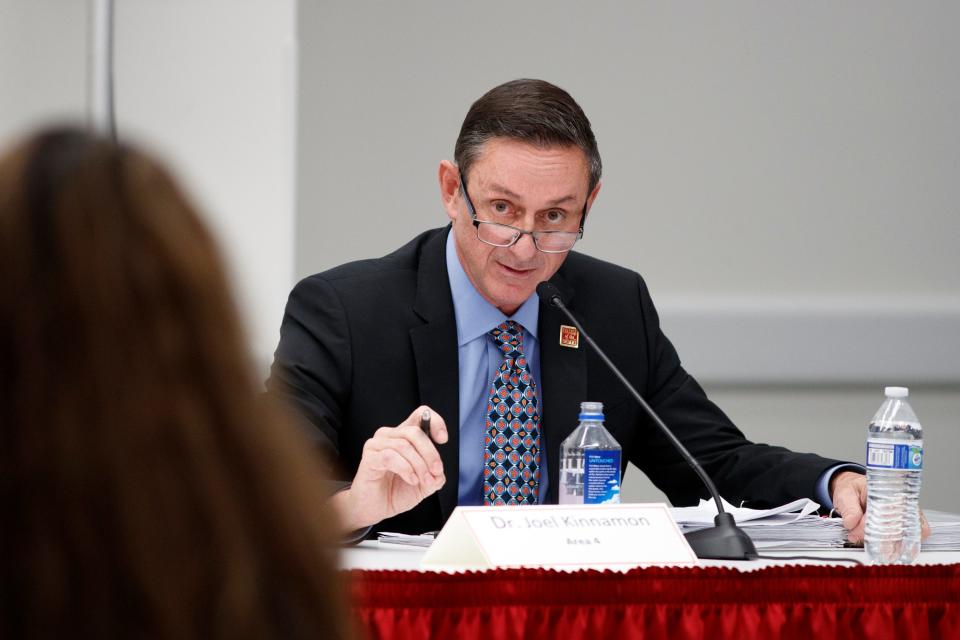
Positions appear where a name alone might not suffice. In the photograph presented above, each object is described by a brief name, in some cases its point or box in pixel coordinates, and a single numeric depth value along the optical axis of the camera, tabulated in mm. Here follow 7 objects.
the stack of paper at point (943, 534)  6744
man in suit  7038
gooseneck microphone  6607
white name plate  6500
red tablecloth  6425
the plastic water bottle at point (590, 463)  6841
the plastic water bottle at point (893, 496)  6649
